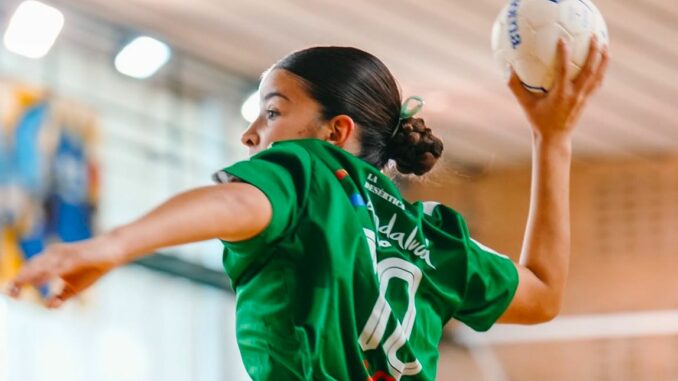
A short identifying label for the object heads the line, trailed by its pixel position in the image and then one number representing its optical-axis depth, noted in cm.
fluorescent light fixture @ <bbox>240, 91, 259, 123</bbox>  1544
